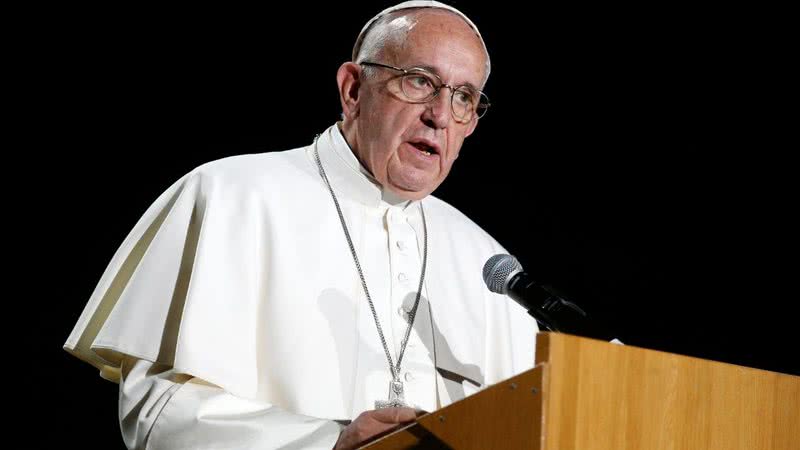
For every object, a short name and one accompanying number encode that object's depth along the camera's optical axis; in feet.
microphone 40.59
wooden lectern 40.07
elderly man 41.25
